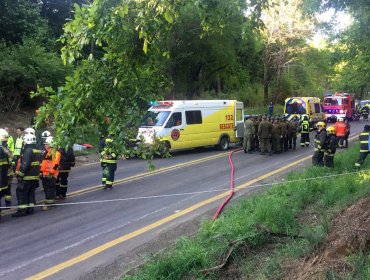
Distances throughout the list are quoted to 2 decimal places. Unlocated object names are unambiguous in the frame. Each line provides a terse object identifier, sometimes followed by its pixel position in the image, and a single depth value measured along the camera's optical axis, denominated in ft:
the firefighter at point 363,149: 39.45
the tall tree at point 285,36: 108.47
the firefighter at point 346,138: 61.53
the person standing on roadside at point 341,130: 60.90
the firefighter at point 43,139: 33.50
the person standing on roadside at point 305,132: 65.67
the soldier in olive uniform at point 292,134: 64.54
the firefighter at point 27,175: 29.30
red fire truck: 118.11
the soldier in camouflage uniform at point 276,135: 59.88
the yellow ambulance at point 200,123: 57.52
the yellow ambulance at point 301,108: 95.55
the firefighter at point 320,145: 38.24
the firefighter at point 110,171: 35.95
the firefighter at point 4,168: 29.25
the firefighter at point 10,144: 39.52
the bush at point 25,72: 64.54
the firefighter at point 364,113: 139.64
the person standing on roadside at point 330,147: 38.24
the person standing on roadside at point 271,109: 117.47
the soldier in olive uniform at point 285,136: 61.98
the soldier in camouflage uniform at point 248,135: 61.36
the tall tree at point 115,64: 10.74
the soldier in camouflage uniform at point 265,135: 59.06
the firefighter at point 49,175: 31.09
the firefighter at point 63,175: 34.09
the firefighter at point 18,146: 38.11
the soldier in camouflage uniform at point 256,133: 62.23
